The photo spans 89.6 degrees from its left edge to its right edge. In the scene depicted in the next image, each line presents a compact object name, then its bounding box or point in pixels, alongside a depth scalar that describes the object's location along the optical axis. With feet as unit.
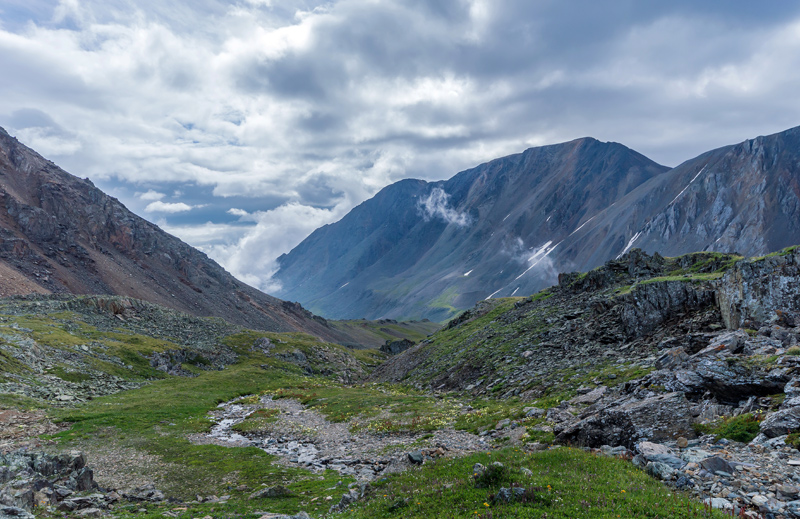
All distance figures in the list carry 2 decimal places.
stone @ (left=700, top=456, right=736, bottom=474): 55.01
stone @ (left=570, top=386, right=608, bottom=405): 108.17
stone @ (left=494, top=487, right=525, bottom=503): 53.36
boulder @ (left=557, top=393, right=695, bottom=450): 73.80
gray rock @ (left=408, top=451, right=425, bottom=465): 79.36
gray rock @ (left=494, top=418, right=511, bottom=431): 108.99
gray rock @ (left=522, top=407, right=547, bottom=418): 109.51
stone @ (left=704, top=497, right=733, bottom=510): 47.42
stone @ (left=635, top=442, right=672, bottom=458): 64.54
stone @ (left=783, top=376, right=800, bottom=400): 68.69
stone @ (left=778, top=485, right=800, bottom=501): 47.85
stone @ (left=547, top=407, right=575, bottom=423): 97.27
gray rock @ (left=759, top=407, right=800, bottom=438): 61.57
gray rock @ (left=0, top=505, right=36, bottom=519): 58.21
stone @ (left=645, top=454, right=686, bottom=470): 59.82
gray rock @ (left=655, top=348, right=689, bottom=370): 100.87
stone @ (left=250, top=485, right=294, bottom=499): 79.33
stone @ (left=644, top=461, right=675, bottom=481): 57.31
